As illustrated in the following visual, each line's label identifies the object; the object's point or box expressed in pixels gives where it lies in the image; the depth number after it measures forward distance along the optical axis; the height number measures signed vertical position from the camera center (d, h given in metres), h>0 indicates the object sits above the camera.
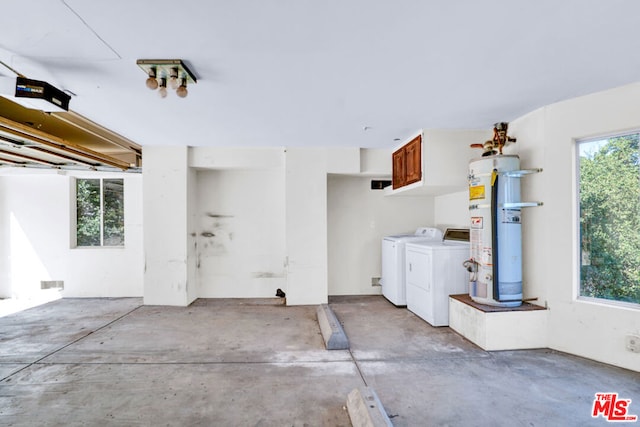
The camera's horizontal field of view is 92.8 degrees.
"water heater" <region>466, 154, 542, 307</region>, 3.12 -0.17
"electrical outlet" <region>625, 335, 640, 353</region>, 2.55 -1.09
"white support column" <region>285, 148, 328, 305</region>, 4.70 -0.17
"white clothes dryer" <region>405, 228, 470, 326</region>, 3.70 -0.78
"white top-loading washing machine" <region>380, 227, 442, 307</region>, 4.47 -0.72
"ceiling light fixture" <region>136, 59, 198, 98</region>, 2.19 +1.09
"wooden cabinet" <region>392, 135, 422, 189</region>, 3.94 +0.72
